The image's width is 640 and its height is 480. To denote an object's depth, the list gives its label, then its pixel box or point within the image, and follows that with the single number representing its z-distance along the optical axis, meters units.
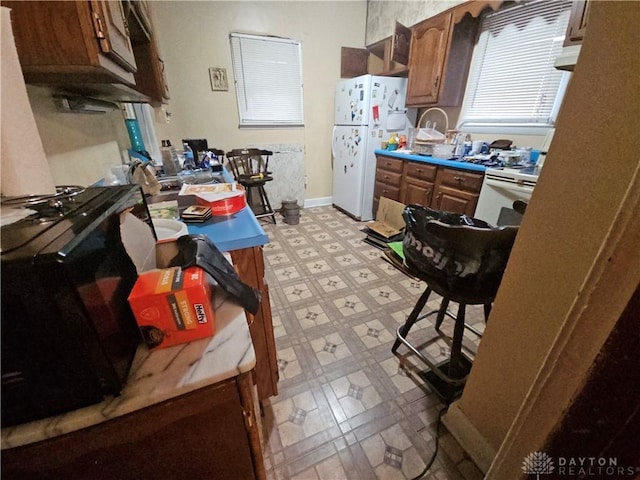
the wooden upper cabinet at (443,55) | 2.26
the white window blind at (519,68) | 1.92
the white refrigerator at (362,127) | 2.76
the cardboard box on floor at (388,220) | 2.55
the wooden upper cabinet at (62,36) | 0.62
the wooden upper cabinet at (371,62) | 2.98
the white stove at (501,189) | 1.62
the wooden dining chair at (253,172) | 2.90
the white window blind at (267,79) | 2.92
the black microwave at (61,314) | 0.31
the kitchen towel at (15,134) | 0.57
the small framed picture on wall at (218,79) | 2.88
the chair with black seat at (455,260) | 0.89
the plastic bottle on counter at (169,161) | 1.89
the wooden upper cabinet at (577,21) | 1.43
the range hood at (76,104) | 1.03
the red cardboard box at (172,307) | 0.46
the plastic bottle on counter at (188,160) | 2.21
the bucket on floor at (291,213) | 3.19
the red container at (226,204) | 1.02
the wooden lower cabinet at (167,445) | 0.39
